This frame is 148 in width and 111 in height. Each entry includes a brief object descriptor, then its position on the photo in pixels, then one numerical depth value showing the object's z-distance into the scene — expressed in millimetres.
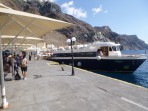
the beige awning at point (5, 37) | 8555
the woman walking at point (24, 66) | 7528
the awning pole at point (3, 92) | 4231
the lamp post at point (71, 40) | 8658
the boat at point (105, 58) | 14957
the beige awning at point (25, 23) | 4293
